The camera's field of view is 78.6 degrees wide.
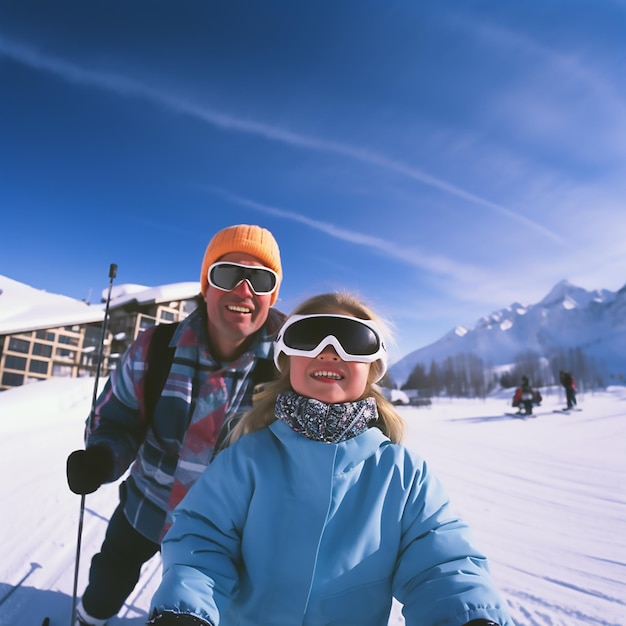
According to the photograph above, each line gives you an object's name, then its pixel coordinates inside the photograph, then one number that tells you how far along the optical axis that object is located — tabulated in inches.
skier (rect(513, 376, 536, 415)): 512.7
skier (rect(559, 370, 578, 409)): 539.5
